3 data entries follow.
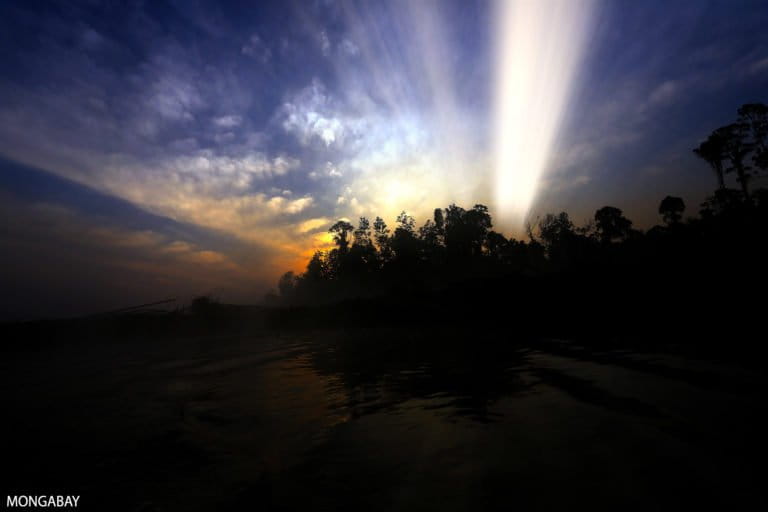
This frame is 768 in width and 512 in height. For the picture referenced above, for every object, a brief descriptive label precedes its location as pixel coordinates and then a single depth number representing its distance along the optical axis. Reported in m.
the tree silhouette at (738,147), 46.72
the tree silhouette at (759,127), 44.56
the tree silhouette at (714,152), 49.34
